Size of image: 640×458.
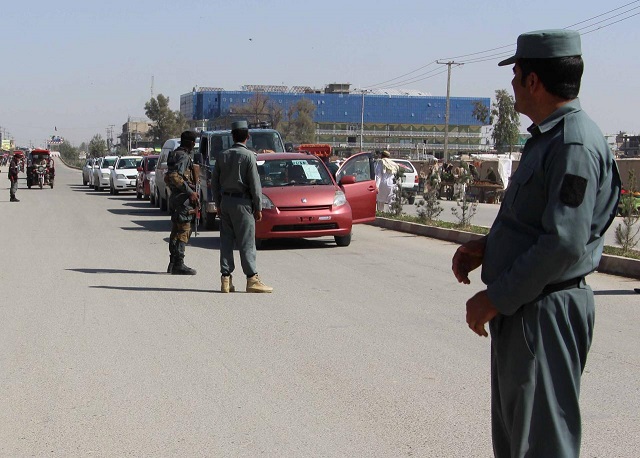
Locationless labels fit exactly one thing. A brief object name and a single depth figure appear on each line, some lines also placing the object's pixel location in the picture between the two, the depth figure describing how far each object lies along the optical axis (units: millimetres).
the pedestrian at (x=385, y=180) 23438
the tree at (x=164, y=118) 129388
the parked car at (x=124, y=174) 42094
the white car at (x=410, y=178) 34781
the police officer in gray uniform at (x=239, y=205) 10617
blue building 134375
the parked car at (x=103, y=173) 46625
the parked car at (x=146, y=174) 34438
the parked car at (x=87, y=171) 53562
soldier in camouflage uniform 12547
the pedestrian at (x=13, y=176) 34000
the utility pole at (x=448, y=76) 66875
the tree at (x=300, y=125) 110338
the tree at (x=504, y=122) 91062
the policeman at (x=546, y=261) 2893
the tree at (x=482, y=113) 95938
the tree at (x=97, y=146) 159275
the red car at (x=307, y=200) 15602
